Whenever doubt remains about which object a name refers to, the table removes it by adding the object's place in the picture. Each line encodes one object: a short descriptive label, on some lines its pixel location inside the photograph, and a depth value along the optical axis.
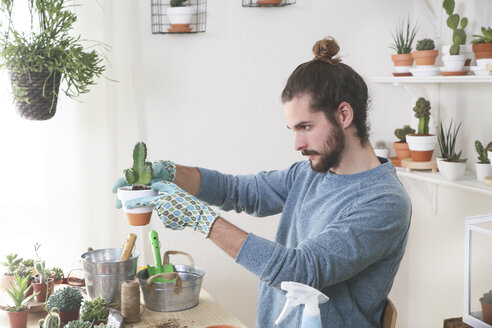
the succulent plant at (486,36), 2.12
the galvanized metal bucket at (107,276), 1.71
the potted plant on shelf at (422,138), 2.50
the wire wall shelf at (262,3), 2.48
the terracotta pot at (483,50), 2.12
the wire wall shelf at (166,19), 2.33
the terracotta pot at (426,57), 2.45
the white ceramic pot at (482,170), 2.21
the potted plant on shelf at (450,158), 2.32
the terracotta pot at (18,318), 1.53
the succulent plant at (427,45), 2.45
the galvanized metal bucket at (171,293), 1.70
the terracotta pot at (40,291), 1.70
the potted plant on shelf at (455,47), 2.30
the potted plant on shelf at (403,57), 2.57
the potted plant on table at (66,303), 1.56
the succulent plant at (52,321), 1.43
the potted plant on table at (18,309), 1.54
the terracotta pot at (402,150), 2.64
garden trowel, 1.75
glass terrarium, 1.89
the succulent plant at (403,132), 2.64
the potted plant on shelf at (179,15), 2.30
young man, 1.38
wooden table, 1.62
